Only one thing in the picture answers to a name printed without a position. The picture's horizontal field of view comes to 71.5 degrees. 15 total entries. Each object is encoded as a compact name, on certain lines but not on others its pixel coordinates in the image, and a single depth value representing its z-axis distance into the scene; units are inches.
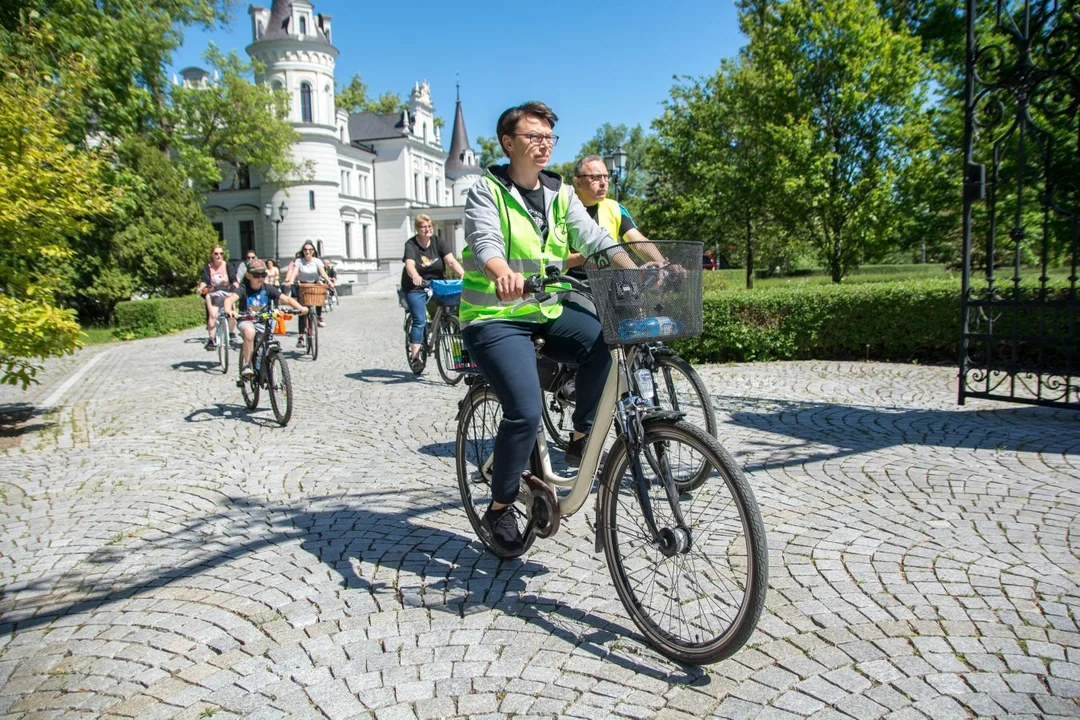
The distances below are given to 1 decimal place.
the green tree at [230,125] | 1343.5
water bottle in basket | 109.6
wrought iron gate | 245.3
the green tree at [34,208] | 261.3
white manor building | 2060.8
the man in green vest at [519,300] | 126.2
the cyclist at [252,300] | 328.2
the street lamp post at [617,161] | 847.1
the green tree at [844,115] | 645.9
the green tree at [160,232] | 868.0
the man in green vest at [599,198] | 210.8
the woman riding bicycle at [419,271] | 405.7
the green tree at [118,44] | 613.0
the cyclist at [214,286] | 494.0
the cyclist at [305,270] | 571.7
